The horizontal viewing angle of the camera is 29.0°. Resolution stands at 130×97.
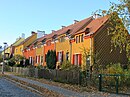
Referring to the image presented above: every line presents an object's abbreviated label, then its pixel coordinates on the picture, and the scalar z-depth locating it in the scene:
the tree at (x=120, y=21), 12.20
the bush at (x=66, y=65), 27.98
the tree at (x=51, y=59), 37.50
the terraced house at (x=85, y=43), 29.22
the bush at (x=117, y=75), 17.27
